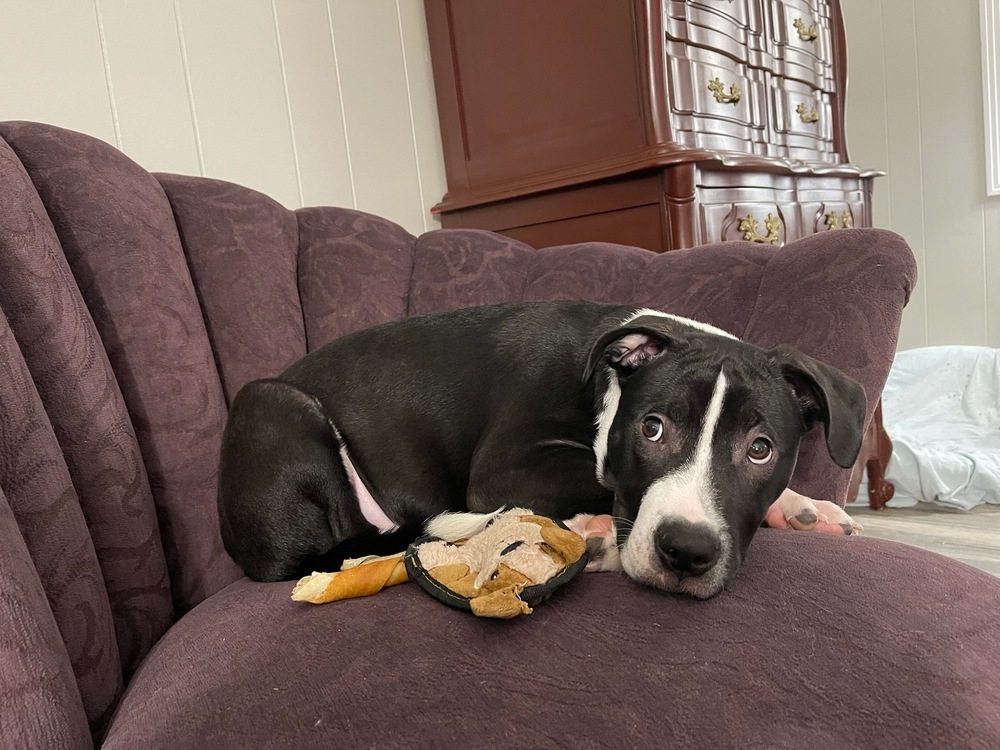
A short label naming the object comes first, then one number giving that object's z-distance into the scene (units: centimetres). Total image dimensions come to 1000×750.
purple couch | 93
